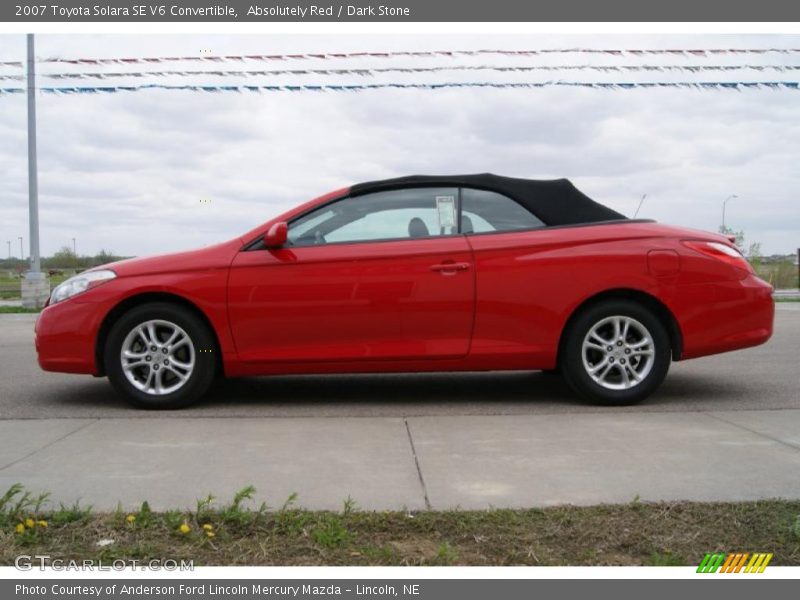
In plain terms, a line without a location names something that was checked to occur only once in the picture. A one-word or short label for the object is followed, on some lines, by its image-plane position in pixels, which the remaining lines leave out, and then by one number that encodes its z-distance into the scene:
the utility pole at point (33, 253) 19.67
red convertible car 5.59
